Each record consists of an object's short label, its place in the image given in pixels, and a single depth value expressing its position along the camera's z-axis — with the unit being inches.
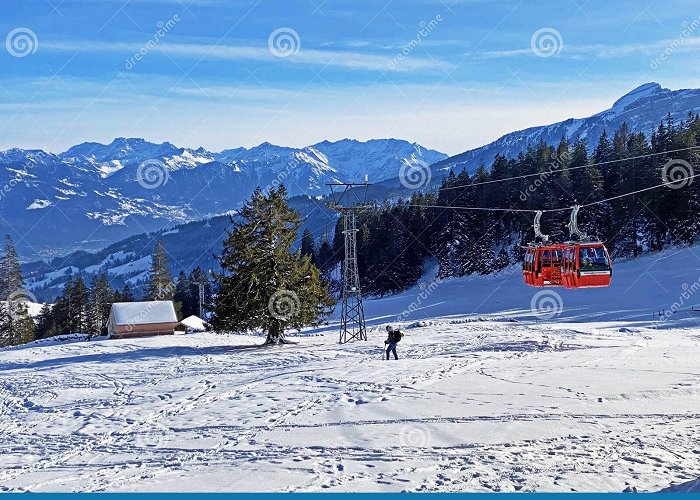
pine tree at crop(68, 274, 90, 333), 3511.3
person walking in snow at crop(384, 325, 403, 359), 1228.5
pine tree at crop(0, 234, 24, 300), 3208.7
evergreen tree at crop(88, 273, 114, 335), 3555.6
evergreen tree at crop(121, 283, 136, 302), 3855.3
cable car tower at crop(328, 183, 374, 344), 1505.9
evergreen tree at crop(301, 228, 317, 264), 4709.4
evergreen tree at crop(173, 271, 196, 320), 4242.1
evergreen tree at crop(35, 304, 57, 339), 3666.3
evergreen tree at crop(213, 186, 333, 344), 1556.3
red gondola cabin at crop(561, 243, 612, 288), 989.2
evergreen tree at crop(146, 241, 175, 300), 3432.6
